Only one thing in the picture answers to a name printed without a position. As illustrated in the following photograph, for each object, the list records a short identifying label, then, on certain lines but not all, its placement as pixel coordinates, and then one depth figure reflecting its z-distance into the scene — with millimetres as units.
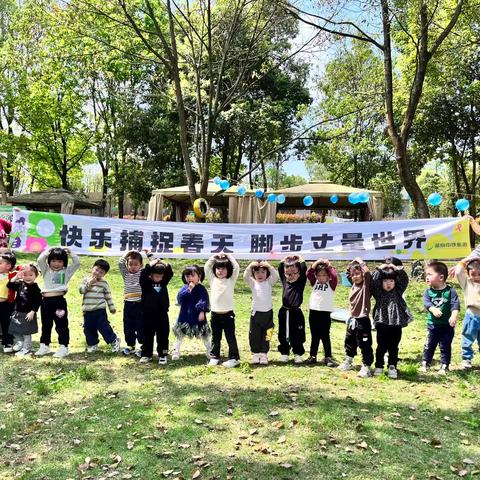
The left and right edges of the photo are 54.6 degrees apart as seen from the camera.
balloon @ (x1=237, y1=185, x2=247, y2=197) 16667
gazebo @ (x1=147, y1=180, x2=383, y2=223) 17562
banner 7043
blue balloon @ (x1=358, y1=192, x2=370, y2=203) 13036
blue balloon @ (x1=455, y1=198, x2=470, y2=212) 7391
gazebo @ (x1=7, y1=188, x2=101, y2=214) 23906
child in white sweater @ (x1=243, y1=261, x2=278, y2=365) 6254
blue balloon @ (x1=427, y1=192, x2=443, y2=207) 7949
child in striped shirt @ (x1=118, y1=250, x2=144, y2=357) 6578
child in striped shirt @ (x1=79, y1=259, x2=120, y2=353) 6574
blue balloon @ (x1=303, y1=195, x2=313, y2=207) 15915
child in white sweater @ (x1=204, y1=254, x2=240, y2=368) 6211
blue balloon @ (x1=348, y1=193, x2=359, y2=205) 12787
